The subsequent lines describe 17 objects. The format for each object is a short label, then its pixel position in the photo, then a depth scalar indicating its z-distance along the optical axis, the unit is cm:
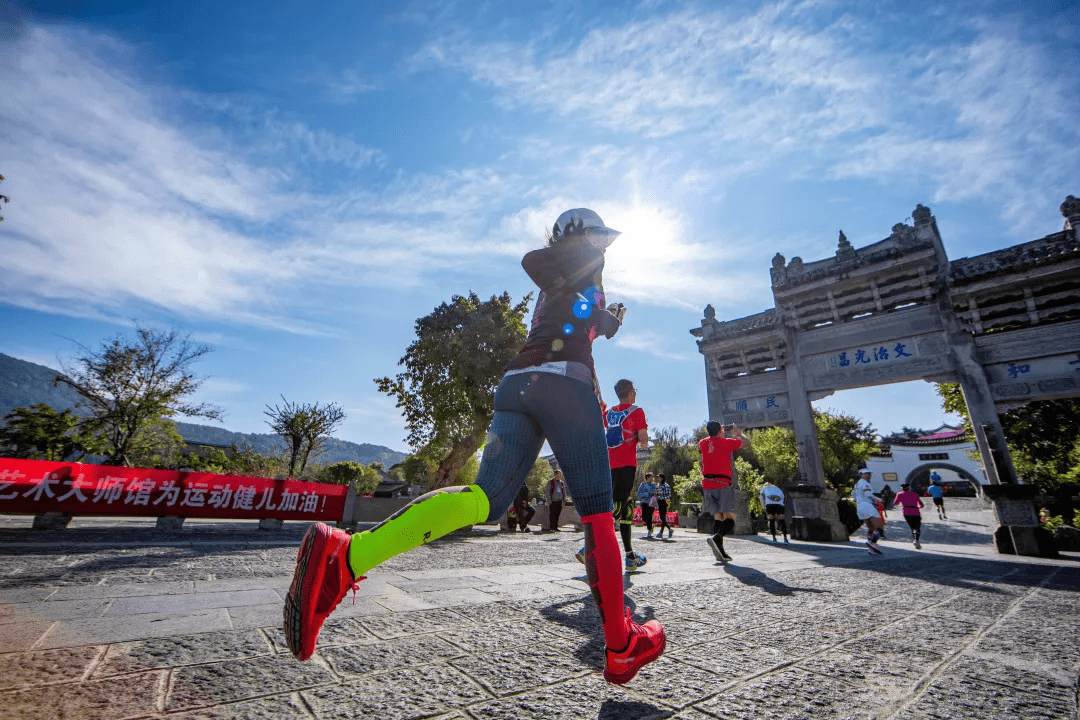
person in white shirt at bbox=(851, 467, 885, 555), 811
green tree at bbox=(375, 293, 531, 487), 1580
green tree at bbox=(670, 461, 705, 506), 1697
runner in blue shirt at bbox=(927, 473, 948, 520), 2078
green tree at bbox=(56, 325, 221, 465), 1923
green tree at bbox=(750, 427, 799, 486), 2766
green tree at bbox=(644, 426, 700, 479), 3278
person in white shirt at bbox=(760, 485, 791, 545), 1051
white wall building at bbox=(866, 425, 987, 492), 4100
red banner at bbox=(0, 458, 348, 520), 750
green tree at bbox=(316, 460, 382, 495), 3481
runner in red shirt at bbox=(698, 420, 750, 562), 588
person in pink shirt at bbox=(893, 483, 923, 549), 1081
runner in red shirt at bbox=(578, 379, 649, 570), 495
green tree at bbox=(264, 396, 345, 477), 2939
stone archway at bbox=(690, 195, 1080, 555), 1023
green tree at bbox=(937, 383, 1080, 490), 1645
